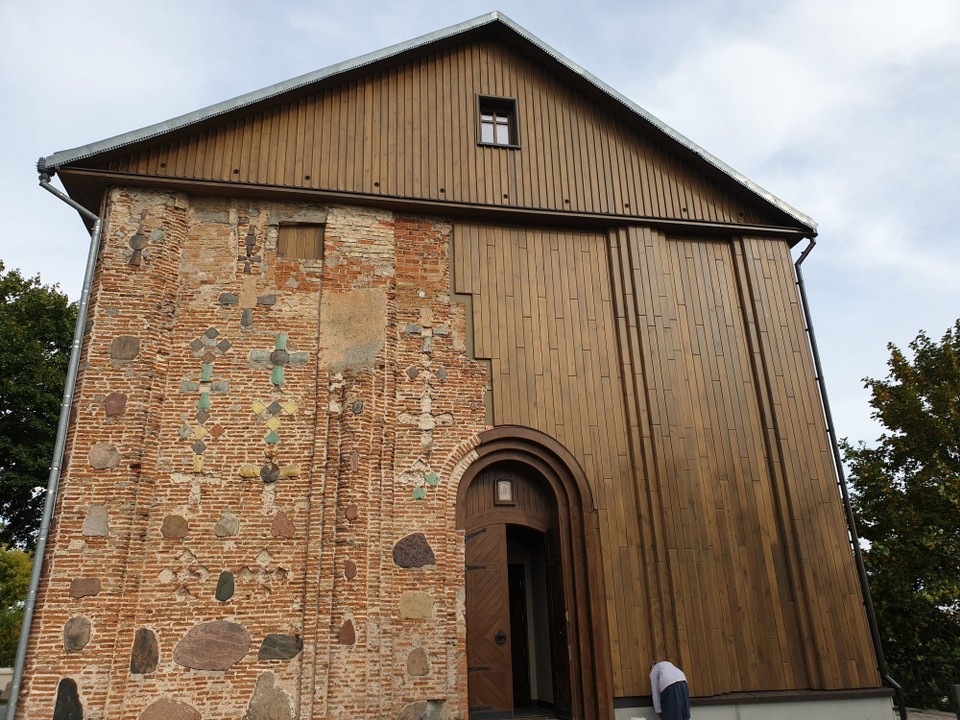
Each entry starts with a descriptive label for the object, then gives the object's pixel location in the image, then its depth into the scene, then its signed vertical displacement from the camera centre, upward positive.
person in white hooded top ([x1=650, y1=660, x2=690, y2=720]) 8.60 -0.66
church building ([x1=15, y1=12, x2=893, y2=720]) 8.72 +2.98
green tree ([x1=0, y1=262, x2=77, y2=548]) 18.78 +6.64
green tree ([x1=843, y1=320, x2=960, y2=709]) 15.01 +2.35
